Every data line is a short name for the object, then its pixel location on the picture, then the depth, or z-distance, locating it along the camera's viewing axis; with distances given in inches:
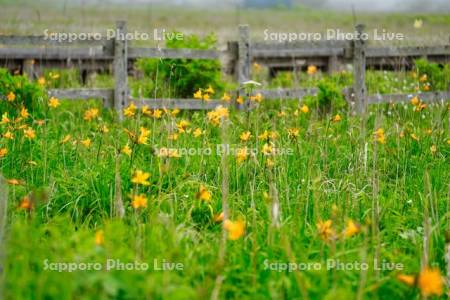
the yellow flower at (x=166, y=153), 135.7
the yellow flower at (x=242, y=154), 143.8
